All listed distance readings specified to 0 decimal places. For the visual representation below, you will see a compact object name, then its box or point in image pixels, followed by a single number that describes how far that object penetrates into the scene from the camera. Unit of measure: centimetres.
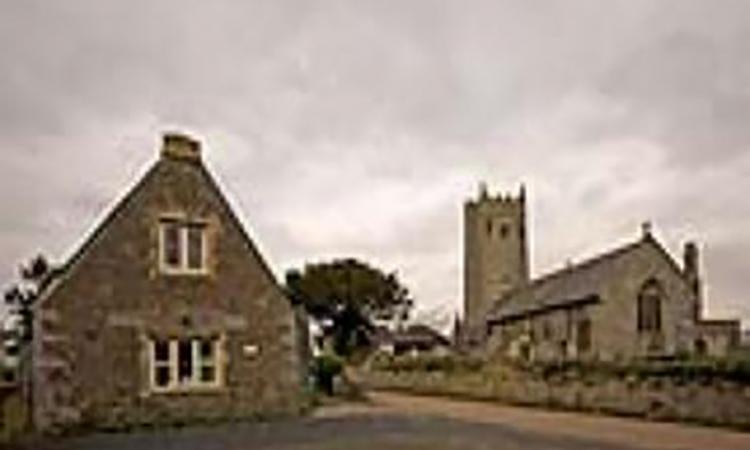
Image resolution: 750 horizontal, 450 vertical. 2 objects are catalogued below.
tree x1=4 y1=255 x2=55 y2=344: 4525
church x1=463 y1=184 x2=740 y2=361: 5144
